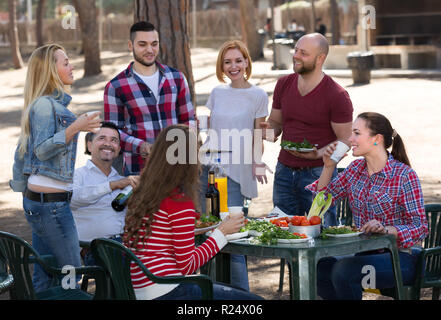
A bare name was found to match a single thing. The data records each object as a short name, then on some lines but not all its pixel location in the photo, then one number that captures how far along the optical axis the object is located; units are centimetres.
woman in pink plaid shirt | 704
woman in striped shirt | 616
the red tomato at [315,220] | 685
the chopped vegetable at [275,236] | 660
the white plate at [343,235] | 671
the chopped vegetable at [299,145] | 882
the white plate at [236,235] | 678
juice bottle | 785
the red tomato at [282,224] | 722
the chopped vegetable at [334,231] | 674
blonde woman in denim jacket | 729
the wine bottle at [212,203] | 765
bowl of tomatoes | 679
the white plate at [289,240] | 652
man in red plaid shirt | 925
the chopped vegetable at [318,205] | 717
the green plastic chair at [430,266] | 717
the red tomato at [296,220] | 684
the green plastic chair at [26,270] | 656
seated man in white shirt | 843
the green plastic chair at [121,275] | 614
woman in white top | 948
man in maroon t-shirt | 906
